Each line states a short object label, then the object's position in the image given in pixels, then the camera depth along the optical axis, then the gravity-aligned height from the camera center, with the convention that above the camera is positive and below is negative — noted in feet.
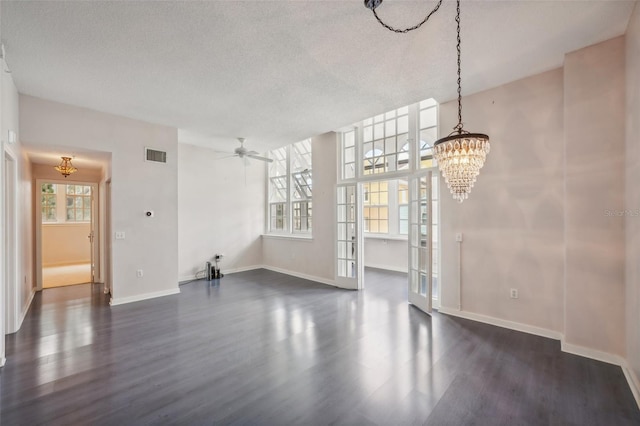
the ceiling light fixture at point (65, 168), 16.57 +2.85
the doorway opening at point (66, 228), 25.88 -1.47
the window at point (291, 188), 22.90 +2.13
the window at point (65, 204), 26.55 +0.99
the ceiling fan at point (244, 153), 18.66 +4.09
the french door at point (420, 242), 13.24 -1.54
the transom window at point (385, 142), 17.34 +4.59
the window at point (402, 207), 23.77 +0.43
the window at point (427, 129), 14.67 +4.52
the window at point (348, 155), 18.99 +4.02
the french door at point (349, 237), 17.87 -1.70
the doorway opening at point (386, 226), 23.63 -1.24
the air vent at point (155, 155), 15.92 +3.44
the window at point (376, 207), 24.95 +0.45
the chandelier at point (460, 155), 7.30 +1.56
